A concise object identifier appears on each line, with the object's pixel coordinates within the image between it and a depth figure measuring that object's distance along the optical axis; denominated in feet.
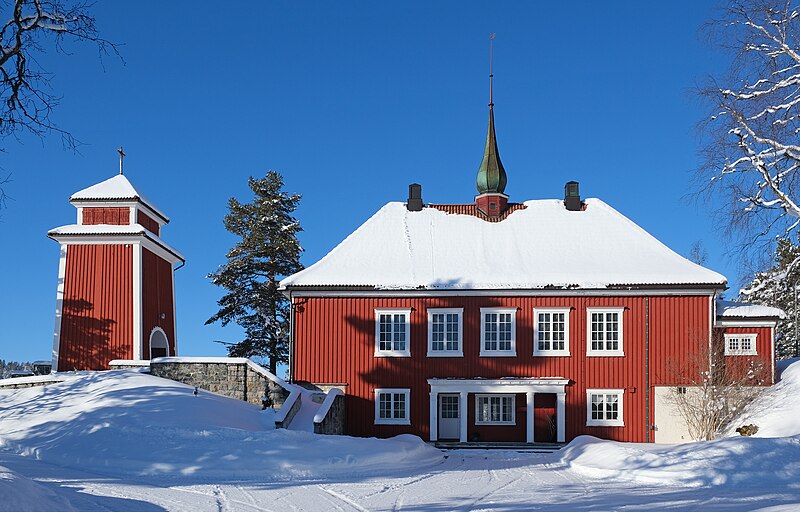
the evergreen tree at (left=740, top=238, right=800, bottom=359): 130.31
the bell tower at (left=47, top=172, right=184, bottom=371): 90.94
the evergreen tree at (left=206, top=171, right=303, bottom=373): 115.44
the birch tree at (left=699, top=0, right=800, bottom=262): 56.70
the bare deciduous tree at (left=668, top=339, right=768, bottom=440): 78.95
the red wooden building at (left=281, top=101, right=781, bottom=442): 84.74
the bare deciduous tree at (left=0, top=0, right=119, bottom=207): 42.34
